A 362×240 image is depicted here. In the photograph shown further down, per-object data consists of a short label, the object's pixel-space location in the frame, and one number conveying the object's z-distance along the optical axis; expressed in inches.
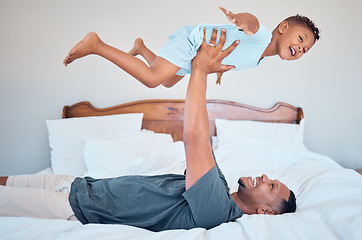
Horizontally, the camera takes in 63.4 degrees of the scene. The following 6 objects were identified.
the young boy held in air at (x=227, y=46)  43.5
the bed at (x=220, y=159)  36.4
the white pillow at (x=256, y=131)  93.8
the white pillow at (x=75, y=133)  83.7
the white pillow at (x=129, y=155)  74.5
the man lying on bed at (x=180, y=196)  42.1
